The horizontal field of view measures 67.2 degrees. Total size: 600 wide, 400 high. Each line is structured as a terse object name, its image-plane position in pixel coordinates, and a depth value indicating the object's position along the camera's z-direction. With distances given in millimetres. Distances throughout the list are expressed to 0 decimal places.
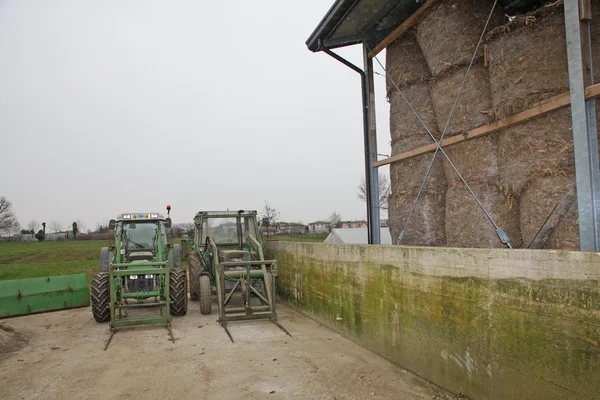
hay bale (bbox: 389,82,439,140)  6855
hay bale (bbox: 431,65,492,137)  5809
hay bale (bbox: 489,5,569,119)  4770
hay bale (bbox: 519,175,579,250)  4496
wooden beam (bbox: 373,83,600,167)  4156
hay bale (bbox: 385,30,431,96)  7070
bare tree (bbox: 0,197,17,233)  84438
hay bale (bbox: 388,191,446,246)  6614
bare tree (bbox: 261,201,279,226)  39806
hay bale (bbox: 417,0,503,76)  6052
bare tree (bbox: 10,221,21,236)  88400
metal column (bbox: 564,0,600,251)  4050
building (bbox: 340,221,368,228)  52112
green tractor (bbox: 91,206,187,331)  8516
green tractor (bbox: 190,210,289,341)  8812
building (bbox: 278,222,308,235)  49531
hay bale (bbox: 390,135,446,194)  6672
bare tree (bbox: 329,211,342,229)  67400
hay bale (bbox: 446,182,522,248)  5355
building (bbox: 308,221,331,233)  79694
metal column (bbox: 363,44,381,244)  8398
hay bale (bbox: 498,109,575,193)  4610
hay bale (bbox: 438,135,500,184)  5609
